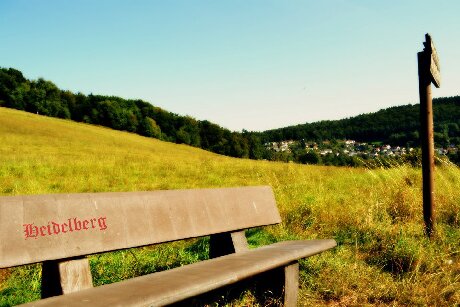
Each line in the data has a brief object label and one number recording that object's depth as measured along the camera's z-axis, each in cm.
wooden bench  186
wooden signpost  471
